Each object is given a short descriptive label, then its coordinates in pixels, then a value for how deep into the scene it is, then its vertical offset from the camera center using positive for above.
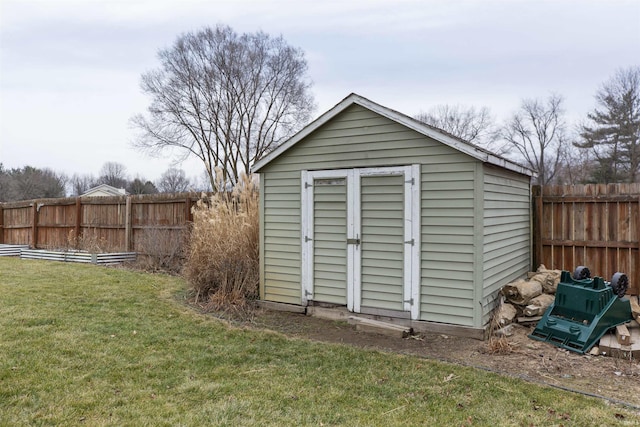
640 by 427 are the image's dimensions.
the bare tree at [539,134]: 26.31 +5.62
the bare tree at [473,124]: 26.28 +6.15
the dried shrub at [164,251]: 9.44 -0.81
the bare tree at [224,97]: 21.62 +6.32
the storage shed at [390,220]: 4.74 -0.01
